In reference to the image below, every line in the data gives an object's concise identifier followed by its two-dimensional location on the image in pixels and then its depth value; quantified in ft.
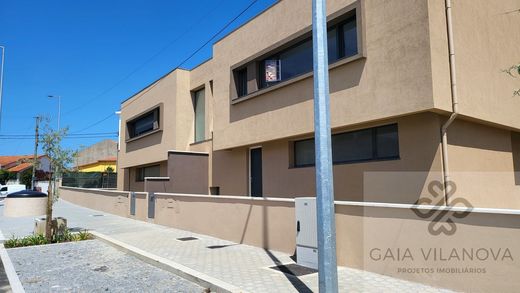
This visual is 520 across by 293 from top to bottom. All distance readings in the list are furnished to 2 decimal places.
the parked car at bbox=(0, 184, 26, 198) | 144.32
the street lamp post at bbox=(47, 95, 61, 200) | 42.25
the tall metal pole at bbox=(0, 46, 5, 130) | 71.85
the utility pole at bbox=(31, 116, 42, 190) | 43.13
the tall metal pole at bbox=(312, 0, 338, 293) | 17.60
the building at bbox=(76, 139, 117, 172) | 183.93
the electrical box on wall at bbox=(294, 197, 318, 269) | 24.91
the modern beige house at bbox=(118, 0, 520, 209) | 27.71
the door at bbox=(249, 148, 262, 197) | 46.32
